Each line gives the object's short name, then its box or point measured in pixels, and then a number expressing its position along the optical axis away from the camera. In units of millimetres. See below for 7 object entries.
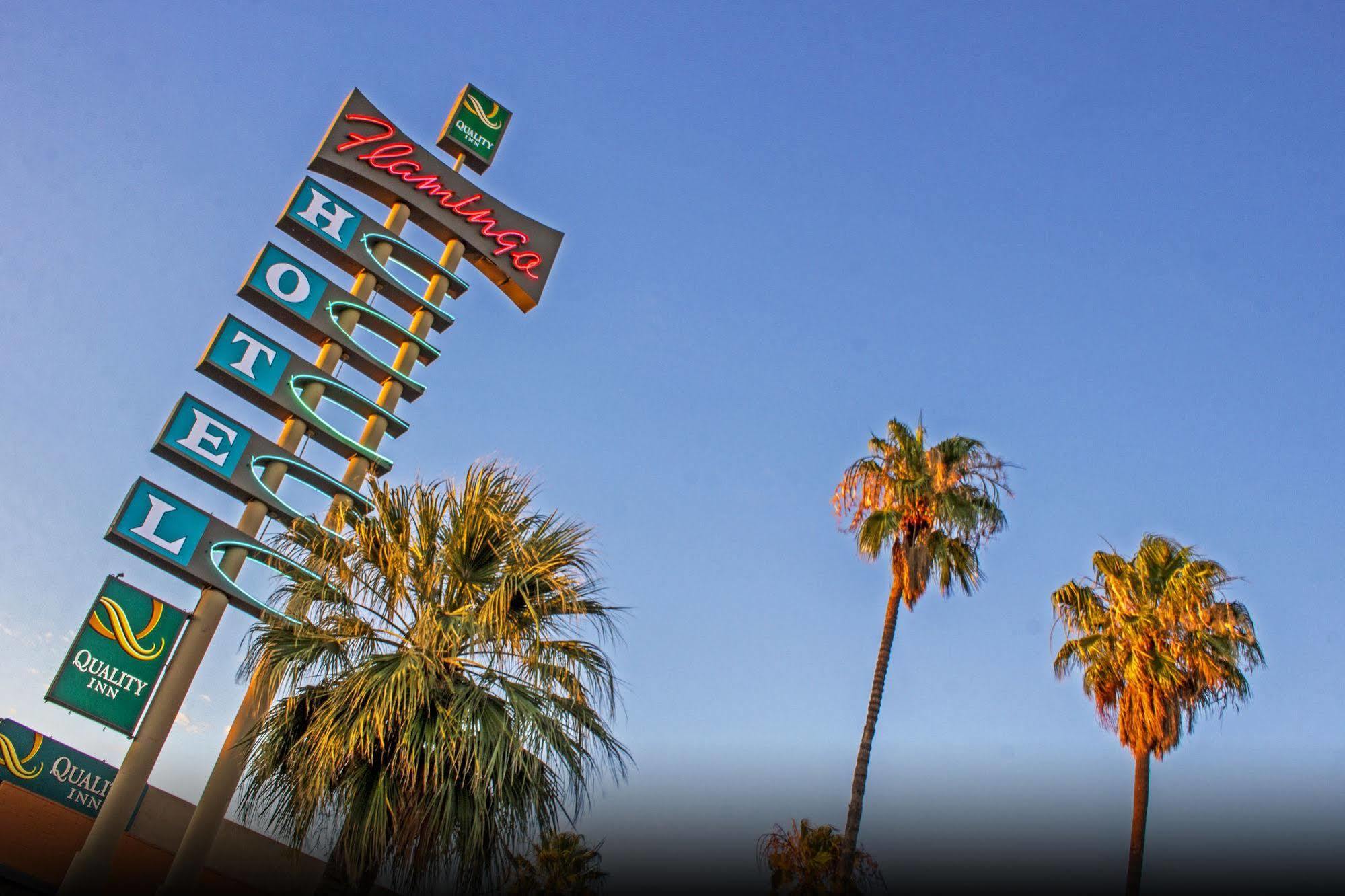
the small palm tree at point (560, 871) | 26328
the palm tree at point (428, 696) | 11047
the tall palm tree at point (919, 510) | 21703
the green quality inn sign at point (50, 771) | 23609
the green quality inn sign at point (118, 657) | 15617
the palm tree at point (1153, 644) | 21312
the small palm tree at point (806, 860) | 20000
